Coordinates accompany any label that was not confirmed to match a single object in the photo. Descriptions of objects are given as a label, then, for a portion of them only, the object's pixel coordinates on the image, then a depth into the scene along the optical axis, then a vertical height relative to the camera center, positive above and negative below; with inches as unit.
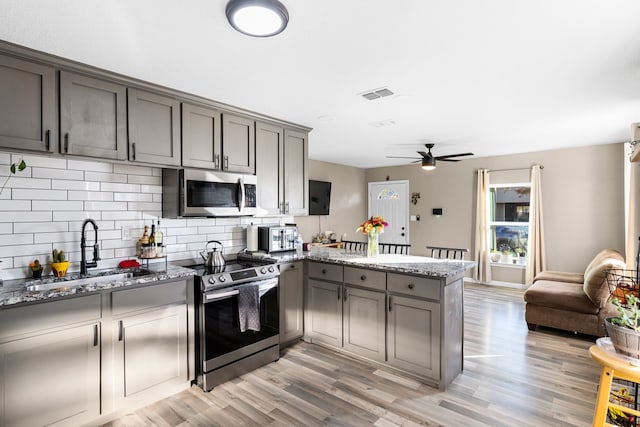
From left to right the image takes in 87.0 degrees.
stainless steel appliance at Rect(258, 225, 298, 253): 148.3 -11.3
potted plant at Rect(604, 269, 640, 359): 63.4 -22.7
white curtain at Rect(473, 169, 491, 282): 252.8 -11.9
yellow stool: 61.9 -30.1
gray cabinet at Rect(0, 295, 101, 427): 75.7 -35.8
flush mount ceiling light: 65.9 +40.5
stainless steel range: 107.5 -38.2
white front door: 302.5 +6.0
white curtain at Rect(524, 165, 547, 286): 229.0 -15.7
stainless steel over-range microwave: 118.9 +7.5
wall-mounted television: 261.7 +12.6
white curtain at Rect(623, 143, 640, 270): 172.6 -3.3
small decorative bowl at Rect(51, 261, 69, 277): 96.6 -15.5
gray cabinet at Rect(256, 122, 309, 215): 146.0 +19.8
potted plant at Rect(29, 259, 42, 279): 95.5 -15.6
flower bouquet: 135.6 -7.4
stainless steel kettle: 121.5 -17.4
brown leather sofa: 144.4 -41.4
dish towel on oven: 114.5 -32.5
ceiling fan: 201.6 +32.0
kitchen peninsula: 107.3 -34.5
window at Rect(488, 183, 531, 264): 244.2 -6.6
